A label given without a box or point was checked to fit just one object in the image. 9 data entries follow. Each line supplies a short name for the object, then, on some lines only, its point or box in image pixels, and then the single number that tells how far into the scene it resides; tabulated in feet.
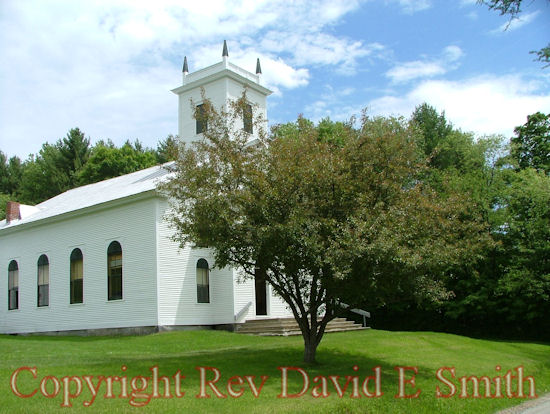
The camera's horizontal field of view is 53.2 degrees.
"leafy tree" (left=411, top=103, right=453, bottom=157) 132.82
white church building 74.23
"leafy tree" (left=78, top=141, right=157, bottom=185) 157.58
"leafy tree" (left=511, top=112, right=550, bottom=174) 116.78
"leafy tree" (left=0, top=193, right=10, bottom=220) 162.06
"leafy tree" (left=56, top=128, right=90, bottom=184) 175.52
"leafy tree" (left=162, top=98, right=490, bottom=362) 39.45
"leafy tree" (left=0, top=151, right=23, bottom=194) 206.59
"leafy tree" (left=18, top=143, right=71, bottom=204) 172.55
